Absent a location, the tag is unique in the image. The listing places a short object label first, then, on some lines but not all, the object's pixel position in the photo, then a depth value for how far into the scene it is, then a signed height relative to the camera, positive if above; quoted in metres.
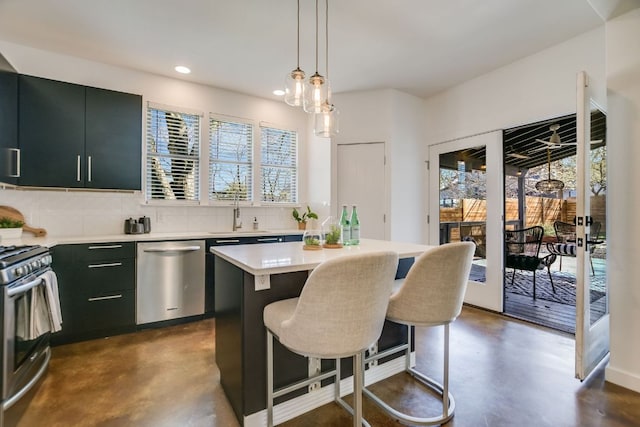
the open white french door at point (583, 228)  2.05 -0.09
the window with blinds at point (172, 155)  3.65 +0.76
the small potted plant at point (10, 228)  2.66 -0.11
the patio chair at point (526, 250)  4.09 -0.56
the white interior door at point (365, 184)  4.11 +0.45
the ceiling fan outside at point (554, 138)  4.04 +1.08
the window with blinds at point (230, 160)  4.06 +0.78
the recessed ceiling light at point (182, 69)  3.44 +1.71
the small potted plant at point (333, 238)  2.16 -0.16
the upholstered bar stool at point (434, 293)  1.54 -0.42
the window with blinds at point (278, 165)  4.45 +0.77
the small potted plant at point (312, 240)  2.09 -0.17
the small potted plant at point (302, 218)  4.52 -0.04
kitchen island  1.59 -0.65
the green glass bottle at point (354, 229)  2.29 -0.10
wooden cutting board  2.89 +0.00
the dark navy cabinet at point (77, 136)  2.79 +0.80
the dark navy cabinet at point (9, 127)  2.52 +0.77
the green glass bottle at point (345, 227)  2.27 -0.09
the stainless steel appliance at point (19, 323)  1.64 -0.63
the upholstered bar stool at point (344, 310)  1.21 -0.40
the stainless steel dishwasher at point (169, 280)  3.05 -0.68
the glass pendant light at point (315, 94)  2.11 +0.88
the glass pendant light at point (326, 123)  2.48 +0.78
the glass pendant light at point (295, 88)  2.07 +0.91
